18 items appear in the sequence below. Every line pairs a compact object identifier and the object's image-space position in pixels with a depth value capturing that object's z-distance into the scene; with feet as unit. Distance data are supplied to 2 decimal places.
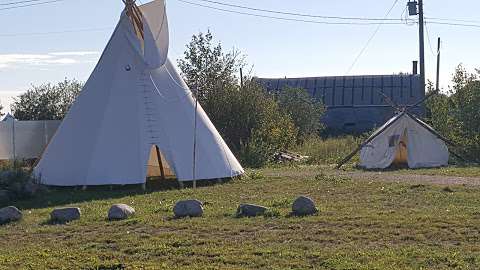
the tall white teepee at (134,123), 61.82
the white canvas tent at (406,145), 87.51
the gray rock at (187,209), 44.04
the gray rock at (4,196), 55.57
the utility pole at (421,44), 112.78
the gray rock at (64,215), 44.42
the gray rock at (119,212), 44.08
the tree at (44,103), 147.23
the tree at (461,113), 95.30
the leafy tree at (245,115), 107.24
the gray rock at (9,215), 44.80
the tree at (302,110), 131.44
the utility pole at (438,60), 128.57
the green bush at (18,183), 56.29
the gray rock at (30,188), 56.59
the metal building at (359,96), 161.07
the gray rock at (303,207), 43.14
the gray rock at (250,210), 43.29
